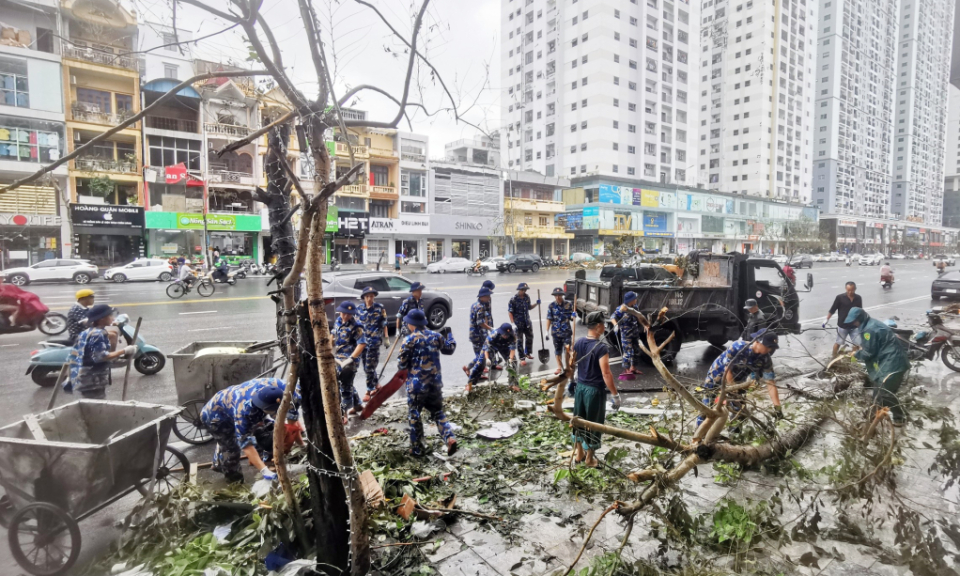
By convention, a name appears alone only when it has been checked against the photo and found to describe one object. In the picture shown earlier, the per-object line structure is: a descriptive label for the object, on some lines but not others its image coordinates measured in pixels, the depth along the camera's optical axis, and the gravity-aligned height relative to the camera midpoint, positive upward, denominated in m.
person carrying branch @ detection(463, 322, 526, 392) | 7.92 -1.49
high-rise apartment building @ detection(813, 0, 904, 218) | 90.31 +28.26
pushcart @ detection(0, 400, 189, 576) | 3.41 -1.61
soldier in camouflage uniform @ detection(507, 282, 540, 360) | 9.67 -1.17
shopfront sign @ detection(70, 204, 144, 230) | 27.84 +2.31
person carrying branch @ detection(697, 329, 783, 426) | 5.80 -1.27
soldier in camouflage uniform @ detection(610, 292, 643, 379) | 8.95 -1.40
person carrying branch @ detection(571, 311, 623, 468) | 5.22 -1.34
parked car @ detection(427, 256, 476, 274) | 35.28 -0.67
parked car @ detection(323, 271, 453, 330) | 11.86 -0.91
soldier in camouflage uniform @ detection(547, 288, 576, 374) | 9.02 -1.15
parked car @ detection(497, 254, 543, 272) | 36.03 -0.54
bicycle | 18.36 -1.22
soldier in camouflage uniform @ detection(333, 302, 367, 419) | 6.71 -1.28
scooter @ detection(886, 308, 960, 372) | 9.06 -1.56
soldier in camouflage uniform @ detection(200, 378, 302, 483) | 4.23 -1.45
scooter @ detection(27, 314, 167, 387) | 7.55 -1.56
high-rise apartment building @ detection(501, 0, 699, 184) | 60.03 +21.26
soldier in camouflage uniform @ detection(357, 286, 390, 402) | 7.75 -1.16
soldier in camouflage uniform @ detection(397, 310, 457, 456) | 5.49 -1.38
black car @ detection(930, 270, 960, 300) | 17.36 -1.10
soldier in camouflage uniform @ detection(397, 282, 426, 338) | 8.64 -0.80
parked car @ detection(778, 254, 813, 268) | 45.62 -0.43
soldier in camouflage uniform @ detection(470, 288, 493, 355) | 8.88 -1.15
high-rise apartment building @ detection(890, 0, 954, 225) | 109.12 +33.07
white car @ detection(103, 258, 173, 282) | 24.78 -0.76
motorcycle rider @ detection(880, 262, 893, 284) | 19.14 -0.72
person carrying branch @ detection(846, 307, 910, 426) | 5.75 -1.21
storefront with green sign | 31.09 +1.40
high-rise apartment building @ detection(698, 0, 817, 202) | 76.56 +25.28
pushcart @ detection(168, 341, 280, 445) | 5.64 -1.32
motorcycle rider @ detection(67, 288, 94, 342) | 7.19 -0.84
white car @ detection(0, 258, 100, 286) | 21.18 -0.70
